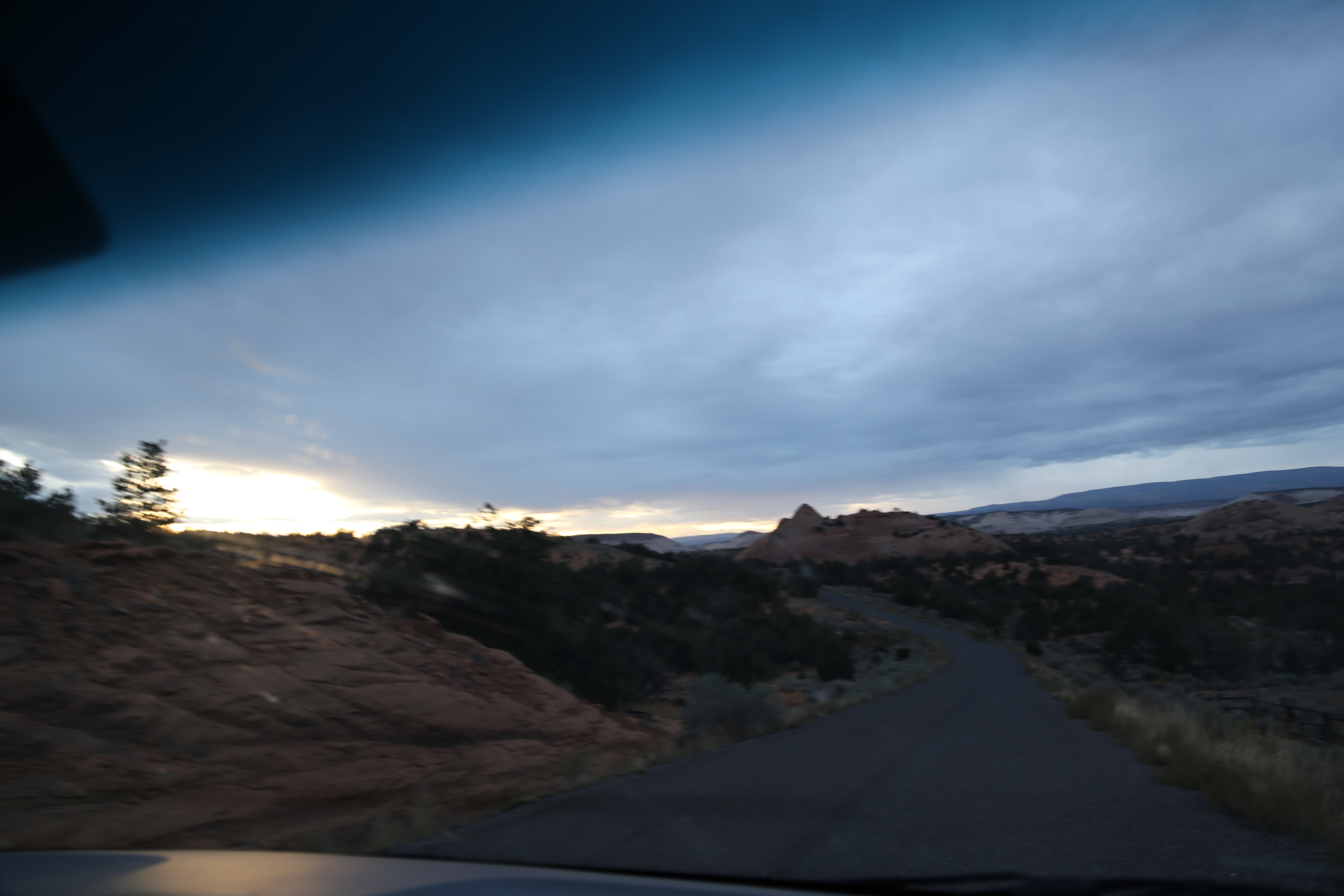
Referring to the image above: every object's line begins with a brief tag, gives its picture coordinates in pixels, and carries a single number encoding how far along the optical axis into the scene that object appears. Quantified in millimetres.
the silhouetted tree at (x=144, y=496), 16375
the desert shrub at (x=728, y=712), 14047
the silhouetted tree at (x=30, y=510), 13062
